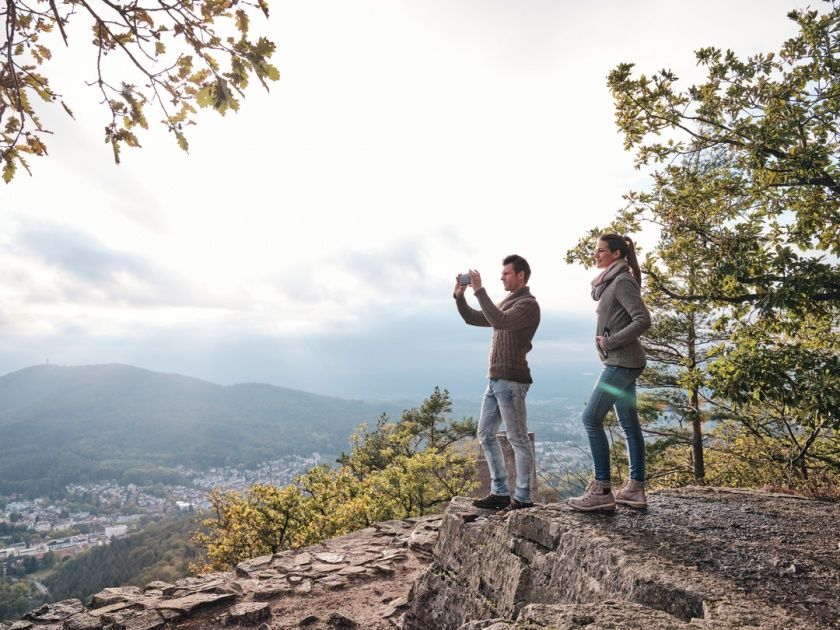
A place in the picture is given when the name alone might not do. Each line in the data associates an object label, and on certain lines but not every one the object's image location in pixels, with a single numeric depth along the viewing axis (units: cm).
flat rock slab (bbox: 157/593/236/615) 552
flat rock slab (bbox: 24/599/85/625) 575
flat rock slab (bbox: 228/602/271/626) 536
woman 394
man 443
